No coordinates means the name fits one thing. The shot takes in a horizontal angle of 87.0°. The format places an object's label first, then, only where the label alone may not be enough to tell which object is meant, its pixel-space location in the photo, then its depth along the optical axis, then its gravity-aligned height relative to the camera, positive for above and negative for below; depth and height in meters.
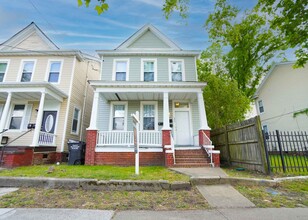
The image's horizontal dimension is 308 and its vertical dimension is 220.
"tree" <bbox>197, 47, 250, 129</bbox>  11.52 +3.27
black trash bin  8.22 -0.21
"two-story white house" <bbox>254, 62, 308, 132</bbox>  13.91 +4.73
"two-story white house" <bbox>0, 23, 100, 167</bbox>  8.96 +3.27
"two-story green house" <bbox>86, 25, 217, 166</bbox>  8.09 +2.82
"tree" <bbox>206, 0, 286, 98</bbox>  16.27 +10.12
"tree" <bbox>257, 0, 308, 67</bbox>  5.16 +4.17
